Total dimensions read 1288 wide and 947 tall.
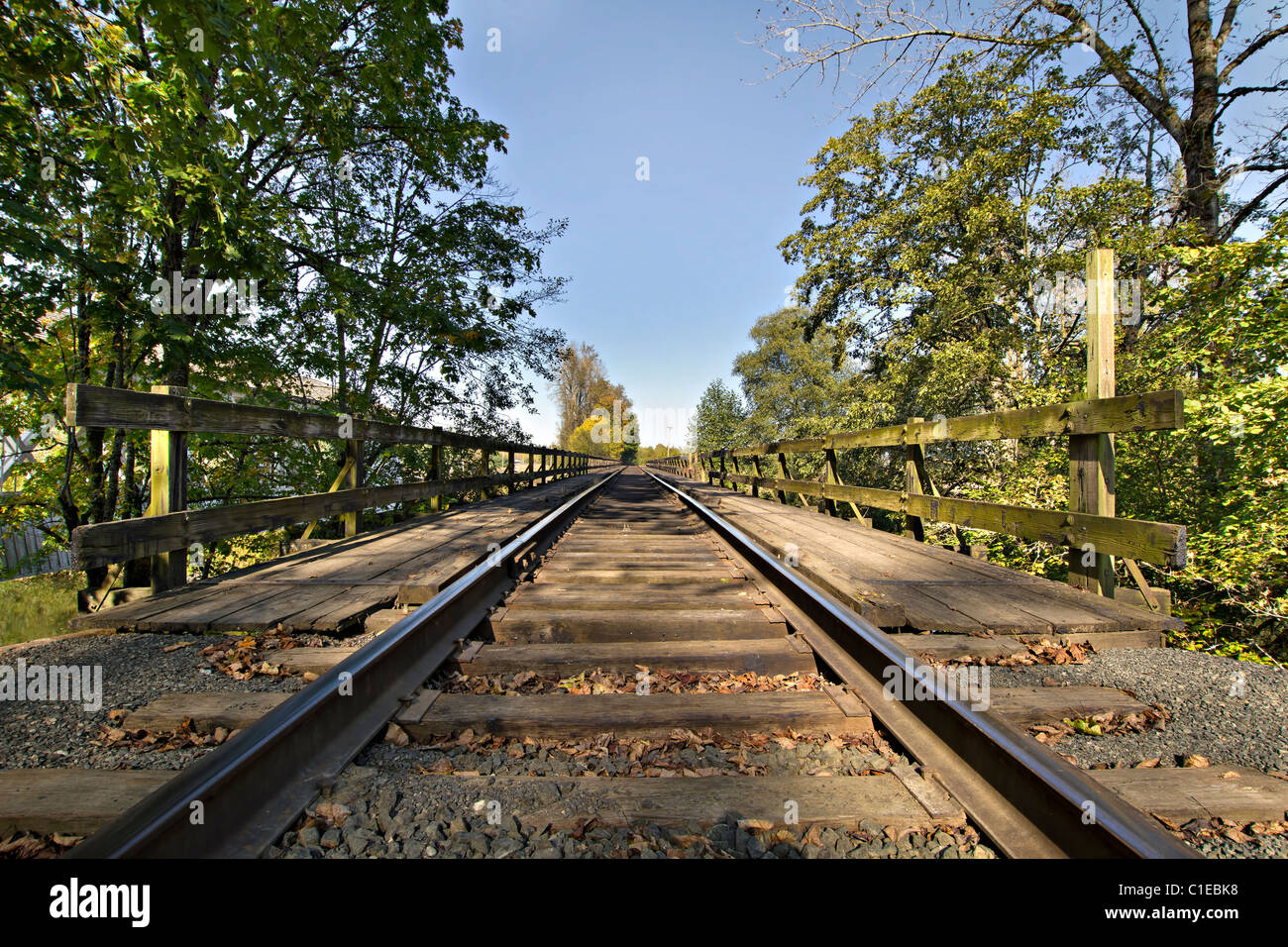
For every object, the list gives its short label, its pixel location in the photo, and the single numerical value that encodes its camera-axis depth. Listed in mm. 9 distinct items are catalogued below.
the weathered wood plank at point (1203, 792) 1323
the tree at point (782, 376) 41188
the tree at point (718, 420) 43344
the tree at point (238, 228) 4457
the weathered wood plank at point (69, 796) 1246
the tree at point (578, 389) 62500
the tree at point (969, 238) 11844
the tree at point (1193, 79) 10000
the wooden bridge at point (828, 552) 2604
